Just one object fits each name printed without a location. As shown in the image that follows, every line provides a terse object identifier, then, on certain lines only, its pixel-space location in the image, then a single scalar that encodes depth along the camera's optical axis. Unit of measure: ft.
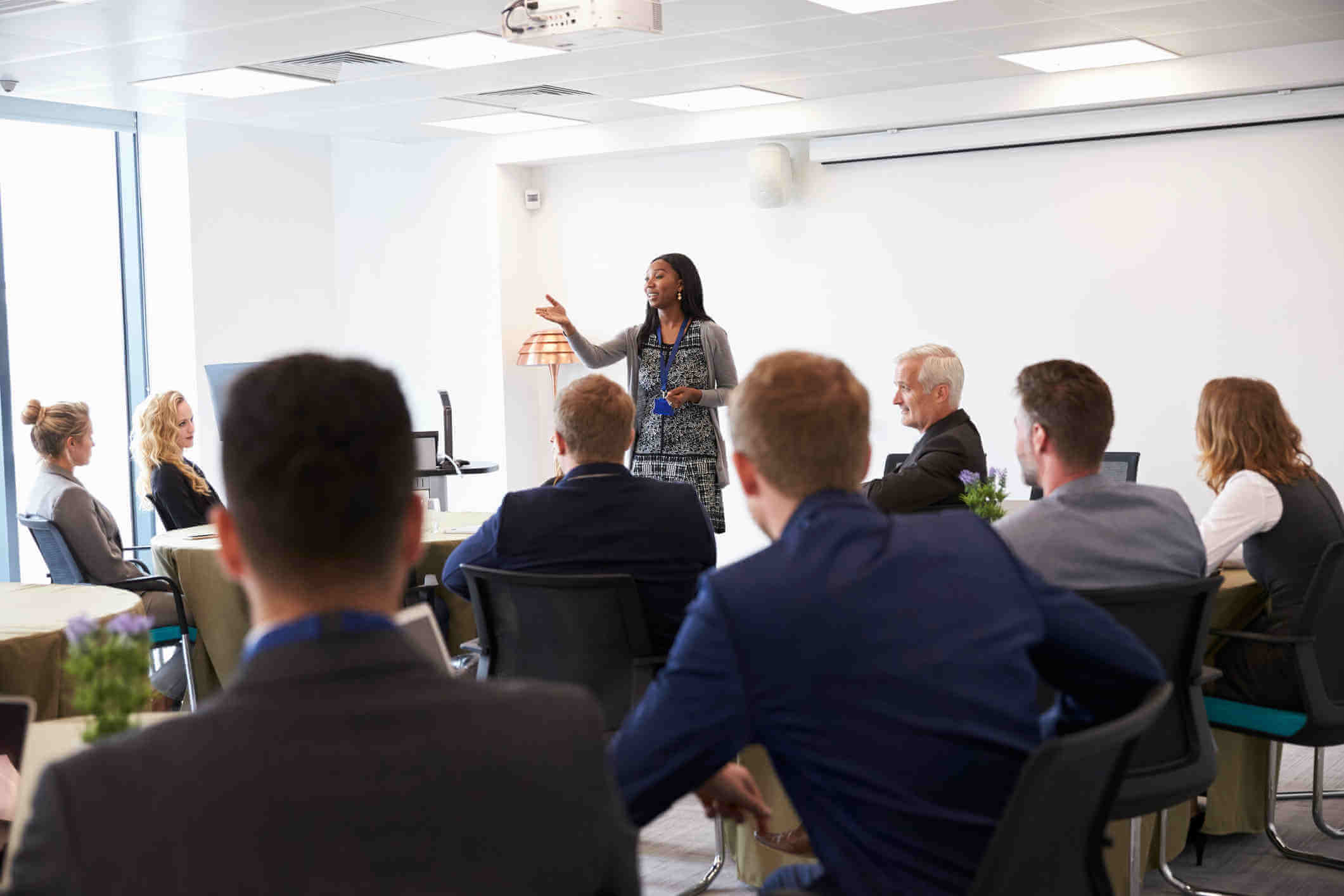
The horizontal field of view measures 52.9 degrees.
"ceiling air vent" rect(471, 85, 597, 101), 24.48
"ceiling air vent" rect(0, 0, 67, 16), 16.89
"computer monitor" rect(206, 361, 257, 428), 27.20
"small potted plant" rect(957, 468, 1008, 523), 11.06
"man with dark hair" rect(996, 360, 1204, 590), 8.66
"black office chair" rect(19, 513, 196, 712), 15.57
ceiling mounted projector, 15.15
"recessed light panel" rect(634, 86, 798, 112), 25.73
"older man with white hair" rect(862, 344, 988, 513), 13.39
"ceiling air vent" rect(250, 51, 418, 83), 21.34
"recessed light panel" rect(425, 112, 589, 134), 27.99
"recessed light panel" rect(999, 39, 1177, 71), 22.25
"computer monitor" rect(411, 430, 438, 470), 22.24
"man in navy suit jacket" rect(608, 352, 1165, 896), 5.06
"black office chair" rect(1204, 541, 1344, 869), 10.69
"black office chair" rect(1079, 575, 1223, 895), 8.49
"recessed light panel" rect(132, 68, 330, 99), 22.81
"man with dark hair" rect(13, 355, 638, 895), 3.28
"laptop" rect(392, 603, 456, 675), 5.94
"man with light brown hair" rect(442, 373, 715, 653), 10.45
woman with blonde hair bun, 15.80
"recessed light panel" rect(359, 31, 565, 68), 20.36
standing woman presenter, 18.75
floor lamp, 28.66
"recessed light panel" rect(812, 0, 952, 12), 18.48
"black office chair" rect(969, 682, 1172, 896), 4.67
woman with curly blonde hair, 18.06
